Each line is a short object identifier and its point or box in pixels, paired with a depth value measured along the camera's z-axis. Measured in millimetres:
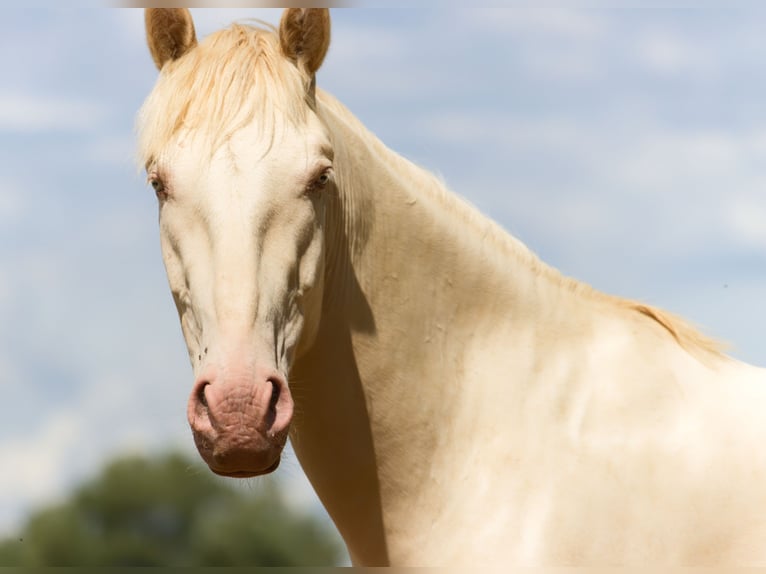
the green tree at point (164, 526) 70125
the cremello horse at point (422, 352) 7426
